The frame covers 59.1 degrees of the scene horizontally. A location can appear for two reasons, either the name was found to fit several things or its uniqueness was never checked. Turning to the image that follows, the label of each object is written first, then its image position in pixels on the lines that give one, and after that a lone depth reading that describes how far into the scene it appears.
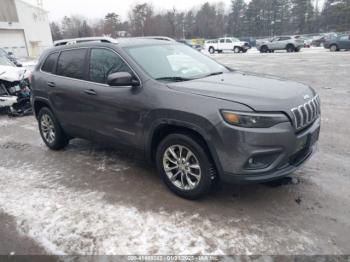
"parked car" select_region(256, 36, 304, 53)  31.45
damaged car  8.41
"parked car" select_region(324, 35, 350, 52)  27.42
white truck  37.69
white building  34.30
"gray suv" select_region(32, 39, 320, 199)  3.01
